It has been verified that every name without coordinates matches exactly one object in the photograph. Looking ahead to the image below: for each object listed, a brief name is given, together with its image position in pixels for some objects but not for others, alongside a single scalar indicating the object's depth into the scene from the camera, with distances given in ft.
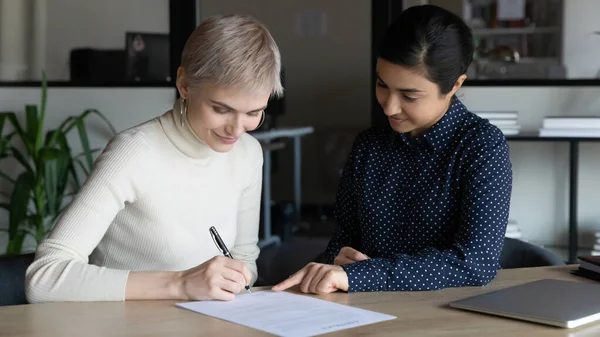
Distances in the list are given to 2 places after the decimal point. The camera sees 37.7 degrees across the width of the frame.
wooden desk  4.92
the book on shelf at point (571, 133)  12.59
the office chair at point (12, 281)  6.33
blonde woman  5.69
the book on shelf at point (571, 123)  12.64
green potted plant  14.03
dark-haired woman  6.20
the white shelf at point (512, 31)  13.96
